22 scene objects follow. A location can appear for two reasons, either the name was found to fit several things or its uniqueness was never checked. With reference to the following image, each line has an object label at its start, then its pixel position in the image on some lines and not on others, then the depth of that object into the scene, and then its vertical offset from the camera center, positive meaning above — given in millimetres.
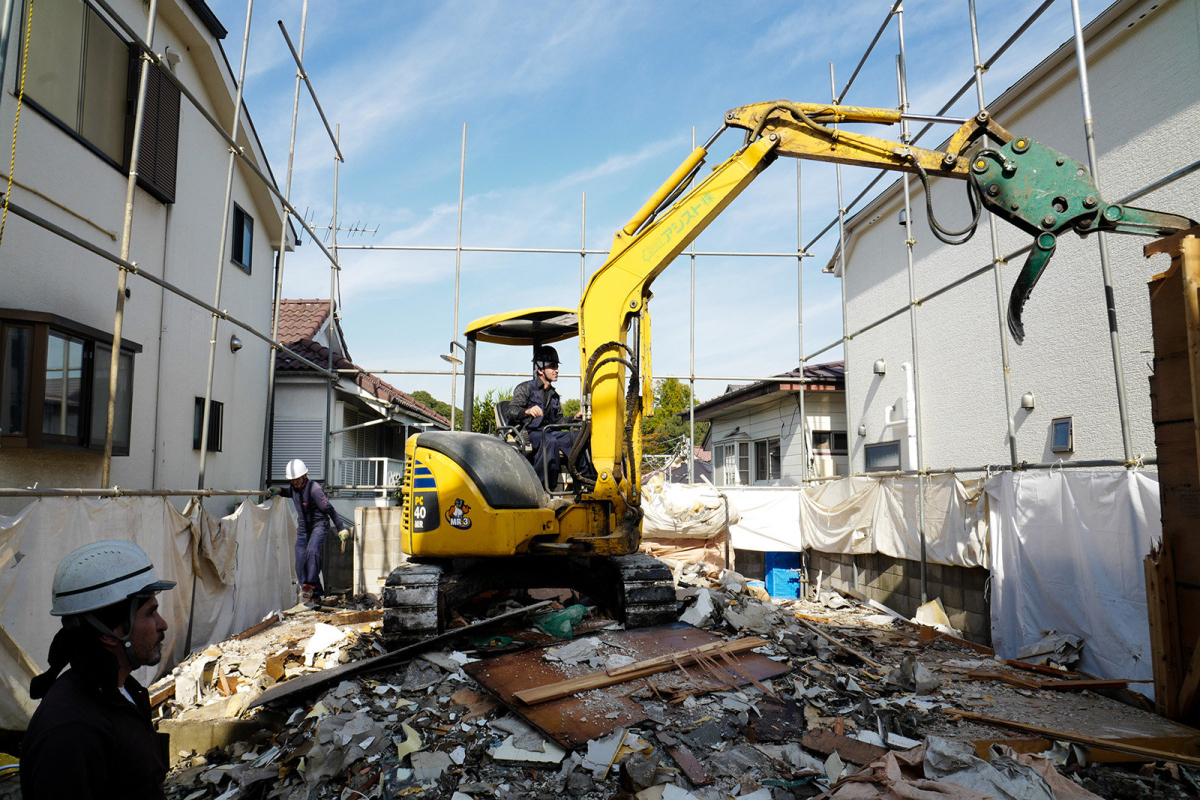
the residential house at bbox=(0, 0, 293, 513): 5777 +2212
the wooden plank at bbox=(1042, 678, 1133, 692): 4500 -1500
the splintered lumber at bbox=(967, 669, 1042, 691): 4680 -1515
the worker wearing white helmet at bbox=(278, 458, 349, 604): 9031 -740
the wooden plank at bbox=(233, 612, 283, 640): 6696 -1679
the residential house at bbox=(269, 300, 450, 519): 11508 +987
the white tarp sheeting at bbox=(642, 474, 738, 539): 9898 -733
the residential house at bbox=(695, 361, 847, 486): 11656 +658
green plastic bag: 5613 -1336
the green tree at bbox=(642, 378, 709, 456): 40469 +2633
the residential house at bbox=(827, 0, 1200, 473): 6414 +1920
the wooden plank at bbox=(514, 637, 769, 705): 4047 -1342
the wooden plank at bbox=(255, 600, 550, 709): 4486 -1439
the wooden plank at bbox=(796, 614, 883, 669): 5141 -1473
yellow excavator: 5312 +39
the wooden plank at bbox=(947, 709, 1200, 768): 3352 -1448
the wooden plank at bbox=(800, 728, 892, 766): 3412 -1452
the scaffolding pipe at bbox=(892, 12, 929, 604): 7570 +2565
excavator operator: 6426 +412
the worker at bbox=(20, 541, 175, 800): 1633 -576
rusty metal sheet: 3758 -1379
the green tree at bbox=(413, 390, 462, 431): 52897 +4943
